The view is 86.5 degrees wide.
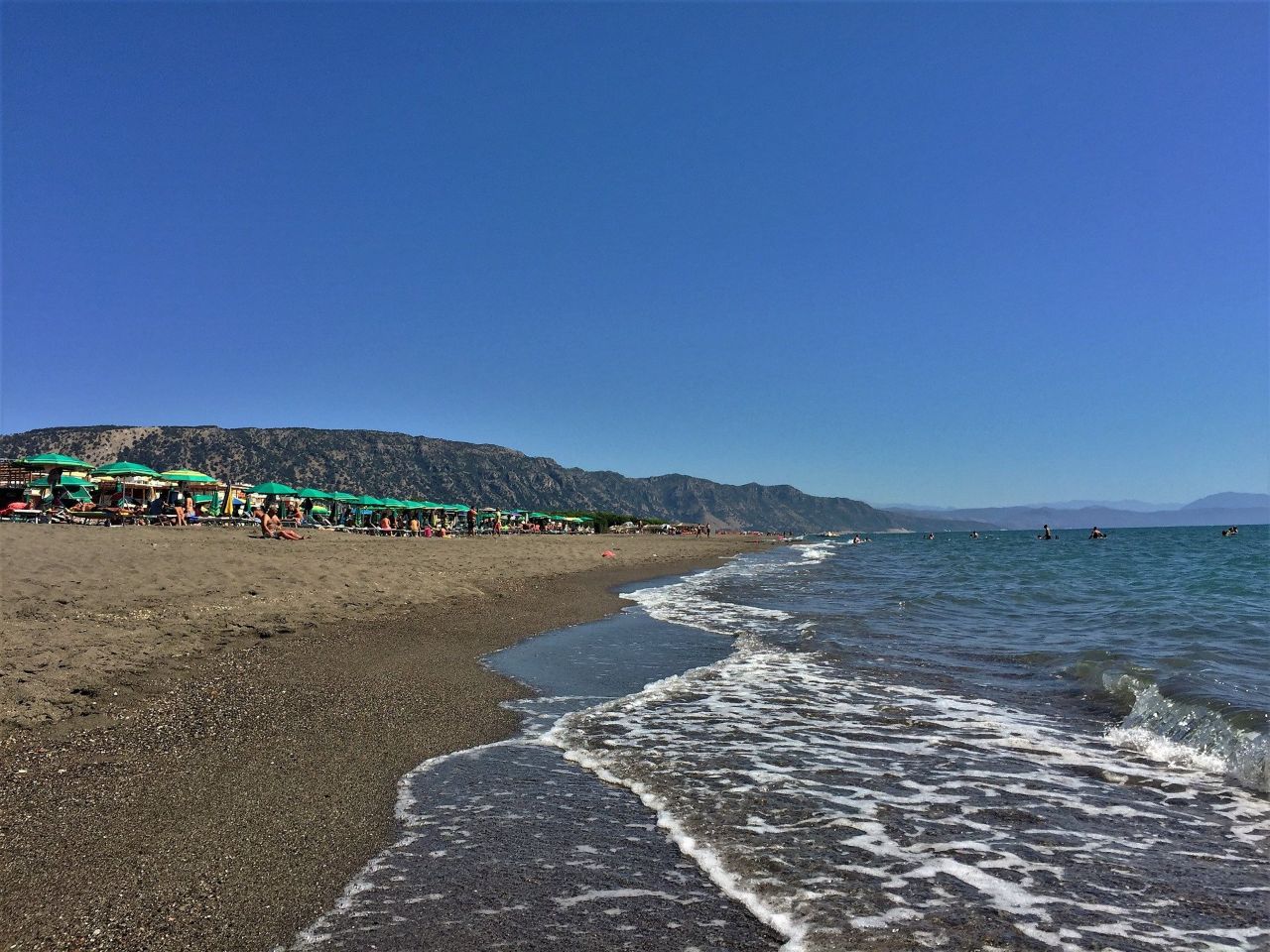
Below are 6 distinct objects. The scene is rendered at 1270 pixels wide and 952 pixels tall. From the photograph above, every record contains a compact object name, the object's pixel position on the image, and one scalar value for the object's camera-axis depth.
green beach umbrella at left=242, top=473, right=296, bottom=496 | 37.53
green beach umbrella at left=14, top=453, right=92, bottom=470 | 35.47
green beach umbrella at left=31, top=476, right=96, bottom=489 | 35.81
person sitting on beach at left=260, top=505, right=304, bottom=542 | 24.31
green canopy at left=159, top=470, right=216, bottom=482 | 37.97
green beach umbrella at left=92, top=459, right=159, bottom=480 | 34.59
